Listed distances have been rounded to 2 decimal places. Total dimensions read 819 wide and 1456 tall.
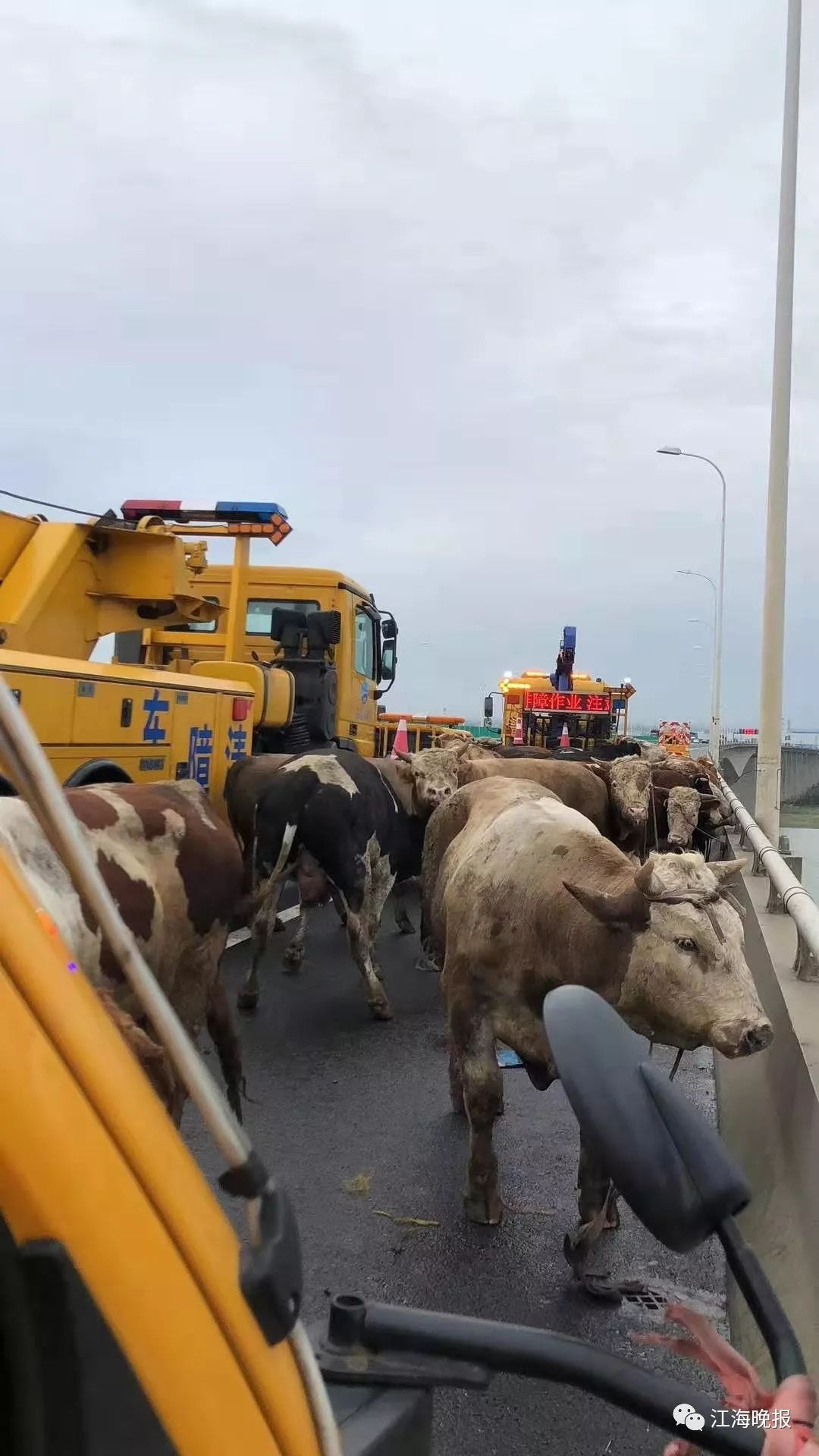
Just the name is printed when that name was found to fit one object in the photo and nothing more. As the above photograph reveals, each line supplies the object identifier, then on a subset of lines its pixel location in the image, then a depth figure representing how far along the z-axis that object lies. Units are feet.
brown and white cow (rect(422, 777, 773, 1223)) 11.84
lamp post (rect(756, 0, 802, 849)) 35.14
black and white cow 24.27
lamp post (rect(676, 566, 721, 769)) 102.01
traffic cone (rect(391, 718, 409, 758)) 43.15
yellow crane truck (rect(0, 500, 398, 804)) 19.43
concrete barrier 9.71
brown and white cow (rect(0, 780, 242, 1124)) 12.88
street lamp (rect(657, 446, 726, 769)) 102.67
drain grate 11.73
